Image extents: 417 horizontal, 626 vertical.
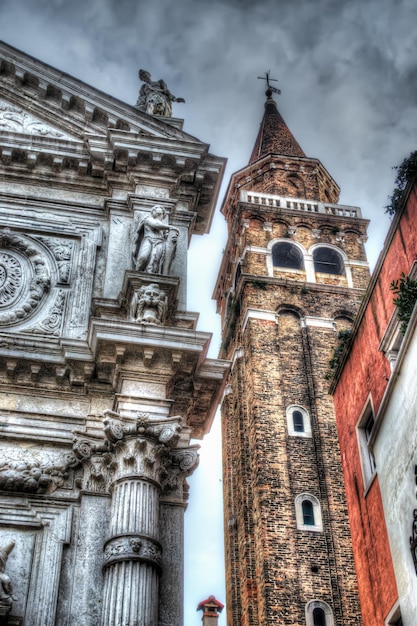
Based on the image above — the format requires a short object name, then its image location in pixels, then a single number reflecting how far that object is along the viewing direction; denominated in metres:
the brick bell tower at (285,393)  29.31
